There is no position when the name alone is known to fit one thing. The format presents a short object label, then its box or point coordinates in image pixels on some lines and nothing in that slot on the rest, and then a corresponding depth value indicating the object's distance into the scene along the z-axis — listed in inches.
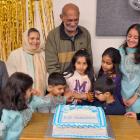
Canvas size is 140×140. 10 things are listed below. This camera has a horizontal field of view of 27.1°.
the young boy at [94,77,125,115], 79.7
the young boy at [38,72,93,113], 84.6
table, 50.0
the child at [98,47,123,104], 96.2
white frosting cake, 49.0
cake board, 49.4
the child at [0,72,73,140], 62.9
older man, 103.3
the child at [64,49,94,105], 95.8
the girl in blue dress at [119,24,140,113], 96.3
